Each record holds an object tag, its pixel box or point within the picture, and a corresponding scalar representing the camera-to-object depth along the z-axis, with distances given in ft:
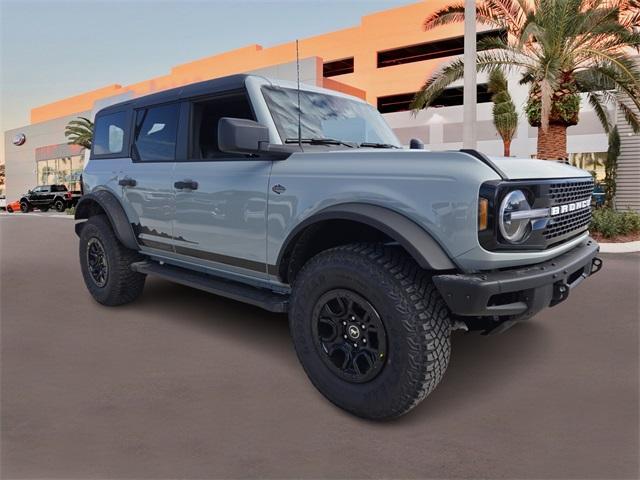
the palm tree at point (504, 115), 75.72
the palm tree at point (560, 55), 38.75
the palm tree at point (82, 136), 121.08
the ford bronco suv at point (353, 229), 8.31
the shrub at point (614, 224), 36.76
